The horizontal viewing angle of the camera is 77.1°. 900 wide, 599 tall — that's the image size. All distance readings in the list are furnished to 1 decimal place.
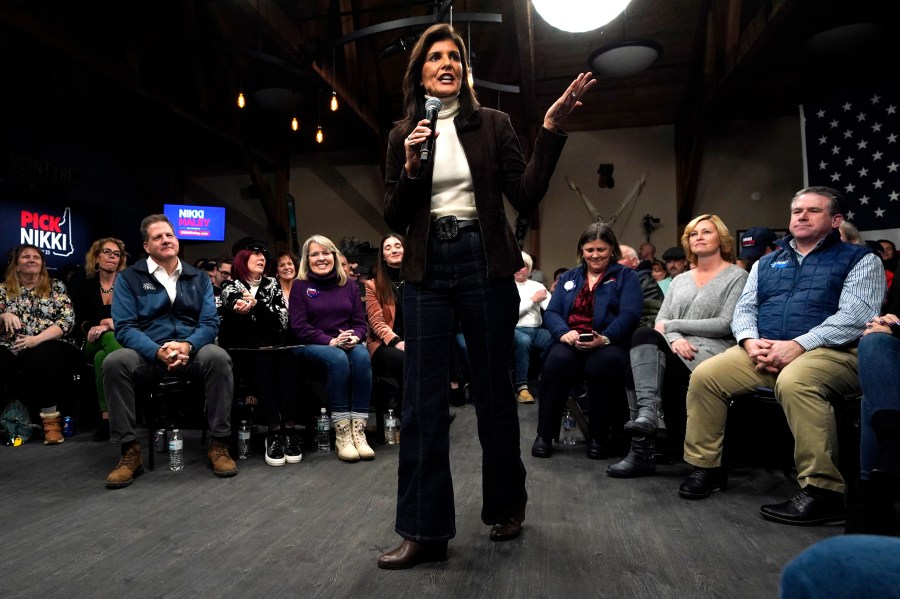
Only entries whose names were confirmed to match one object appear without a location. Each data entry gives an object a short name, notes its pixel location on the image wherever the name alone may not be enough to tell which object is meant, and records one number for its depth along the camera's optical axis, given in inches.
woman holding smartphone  110.2
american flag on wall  207.5
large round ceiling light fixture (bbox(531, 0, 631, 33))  129.6
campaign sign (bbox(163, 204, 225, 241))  377.1
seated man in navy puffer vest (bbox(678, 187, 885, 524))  75.9
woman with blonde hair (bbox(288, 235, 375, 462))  115.0
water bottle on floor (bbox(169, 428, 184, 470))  103.7
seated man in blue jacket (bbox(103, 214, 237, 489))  100.6
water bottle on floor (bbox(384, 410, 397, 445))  124.0
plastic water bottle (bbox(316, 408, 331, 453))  118.2
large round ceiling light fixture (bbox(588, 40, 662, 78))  237.6
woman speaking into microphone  60.6
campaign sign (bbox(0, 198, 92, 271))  293.7
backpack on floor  127.9
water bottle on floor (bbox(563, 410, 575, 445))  122.3
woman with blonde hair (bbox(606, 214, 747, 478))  98.5
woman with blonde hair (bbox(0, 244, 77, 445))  130.0
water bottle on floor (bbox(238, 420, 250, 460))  113.3
